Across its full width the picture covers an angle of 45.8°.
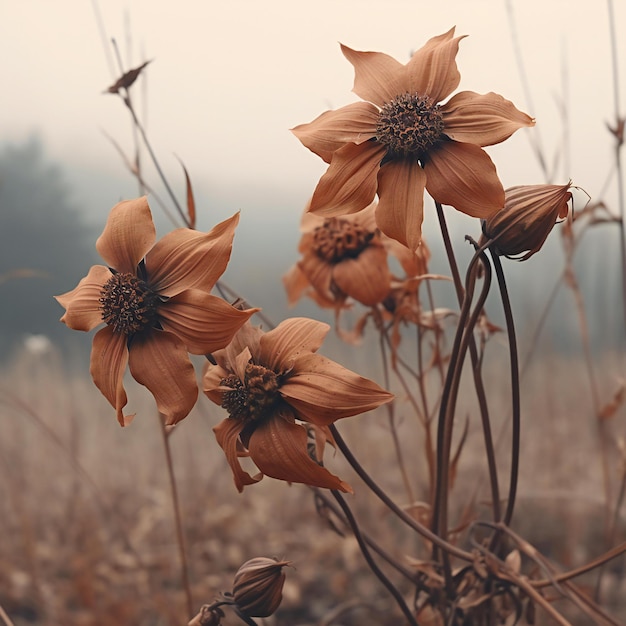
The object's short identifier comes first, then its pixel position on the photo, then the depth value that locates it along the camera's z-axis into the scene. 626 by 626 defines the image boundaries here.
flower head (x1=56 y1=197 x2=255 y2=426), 0.34
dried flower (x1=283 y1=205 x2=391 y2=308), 0.53
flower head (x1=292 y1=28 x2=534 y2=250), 0.35
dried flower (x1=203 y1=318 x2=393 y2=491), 0.34
